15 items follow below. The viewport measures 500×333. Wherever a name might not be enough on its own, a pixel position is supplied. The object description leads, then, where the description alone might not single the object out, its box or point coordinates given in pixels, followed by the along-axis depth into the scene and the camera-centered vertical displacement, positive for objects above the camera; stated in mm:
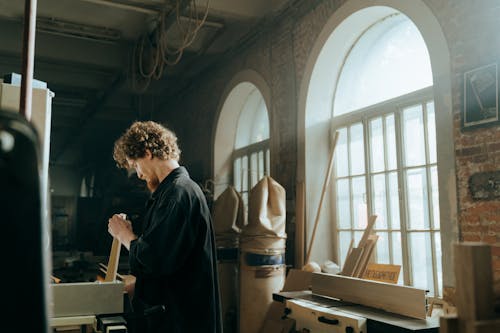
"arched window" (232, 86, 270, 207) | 5668 +973
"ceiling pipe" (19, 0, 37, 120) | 1031 +417
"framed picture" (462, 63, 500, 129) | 2573 +700
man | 1952 -177
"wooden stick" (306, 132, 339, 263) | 3975 +305
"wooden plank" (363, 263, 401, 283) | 3080 -347
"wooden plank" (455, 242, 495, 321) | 663 -86
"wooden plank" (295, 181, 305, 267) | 4160 -36
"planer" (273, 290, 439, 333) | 2070 -468
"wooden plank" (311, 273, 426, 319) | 2225 -384
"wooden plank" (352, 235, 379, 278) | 3072 -230
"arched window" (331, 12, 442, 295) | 3332 +569
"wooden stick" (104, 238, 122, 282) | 2668 -234
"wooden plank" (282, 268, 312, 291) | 3572 -457
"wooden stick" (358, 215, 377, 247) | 3104 -60
